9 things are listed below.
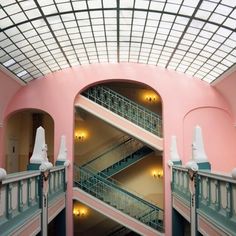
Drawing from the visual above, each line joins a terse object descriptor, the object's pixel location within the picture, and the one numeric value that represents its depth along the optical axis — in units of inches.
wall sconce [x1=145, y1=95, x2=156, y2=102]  726.4
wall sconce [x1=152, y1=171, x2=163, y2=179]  712.2
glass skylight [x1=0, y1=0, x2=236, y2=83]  414.1
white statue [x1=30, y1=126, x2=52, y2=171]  335.4
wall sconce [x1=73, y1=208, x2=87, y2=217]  683.3
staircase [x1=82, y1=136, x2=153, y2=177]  671.2
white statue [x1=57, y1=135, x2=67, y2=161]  542.9
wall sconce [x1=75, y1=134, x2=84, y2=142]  729.6
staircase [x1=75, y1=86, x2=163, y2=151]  589.1
